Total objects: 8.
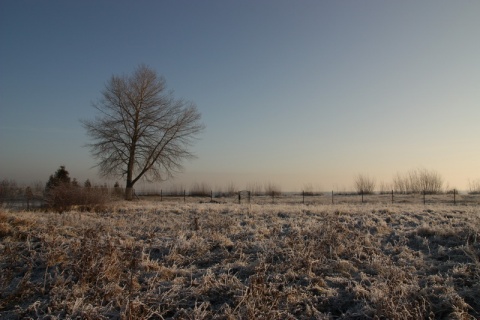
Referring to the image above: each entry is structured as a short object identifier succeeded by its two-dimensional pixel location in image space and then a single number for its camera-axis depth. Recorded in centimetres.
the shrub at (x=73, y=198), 1402
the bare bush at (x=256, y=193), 3975
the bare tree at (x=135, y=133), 2927
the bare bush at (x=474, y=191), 3631
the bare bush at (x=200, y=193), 3772
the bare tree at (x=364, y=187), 4080
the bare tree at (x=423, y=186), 4010
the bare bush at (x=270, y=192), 3967
